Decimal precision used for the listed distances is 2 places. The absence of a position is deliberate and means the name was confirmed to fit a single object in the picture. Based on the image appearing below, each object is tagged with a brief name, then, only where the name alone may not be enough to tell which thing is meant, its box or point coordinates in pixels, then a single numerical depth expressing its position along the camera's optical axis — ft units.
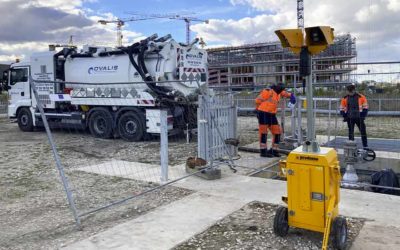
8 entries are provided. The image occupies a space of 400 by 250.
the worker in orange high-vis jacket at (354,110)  32.91
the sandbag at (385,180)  25.20
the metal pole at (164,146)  23.71
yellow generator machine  14.02
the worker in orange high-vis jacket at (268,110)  31.91
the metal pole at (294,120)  35.09
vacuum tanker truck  42.98
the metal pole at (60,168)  16.35
